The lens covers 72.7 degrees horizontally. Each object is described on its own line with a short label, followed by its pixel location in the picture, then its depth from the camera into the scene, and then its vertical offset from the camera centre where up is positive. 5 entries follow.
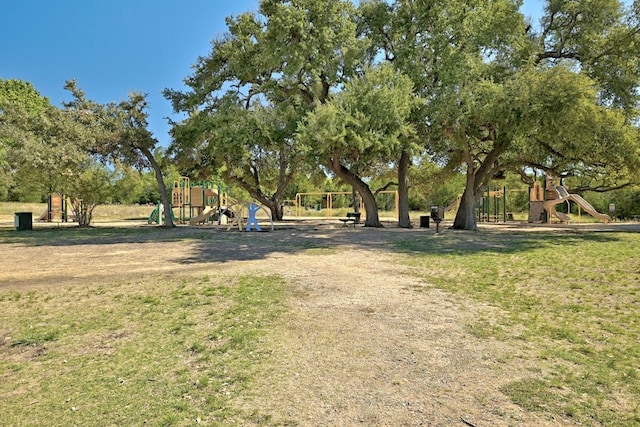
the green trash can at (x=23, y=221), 22.38 -0.33
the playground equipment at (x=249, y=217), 21.70 -0.20
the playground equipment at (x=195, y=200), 29.83 +0.95
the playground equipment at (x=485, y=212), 35.19 -0.06
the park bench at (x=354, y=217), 22.31 -0.31
